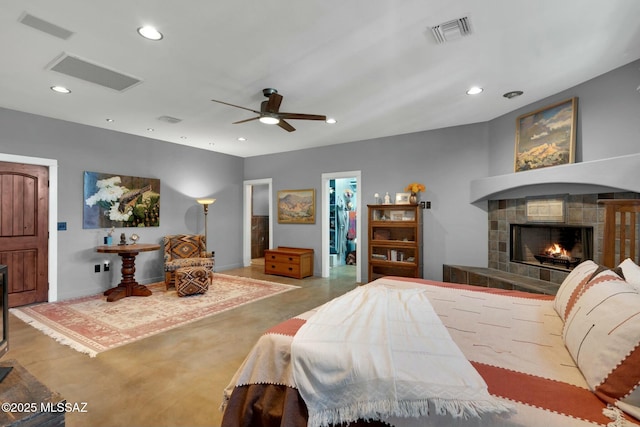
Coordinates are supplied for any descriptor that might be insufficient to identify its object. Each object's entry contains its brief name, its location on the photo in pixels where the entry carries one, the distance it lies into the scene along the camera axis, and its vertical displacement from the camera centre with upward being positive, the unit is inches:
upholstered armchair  192.4 -29.8
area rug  117.7 -50.3
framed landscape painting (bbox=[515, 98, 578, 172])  128.7 +37.5
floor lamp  231.1 +5.9
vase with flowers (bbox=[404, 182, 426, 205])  190.7 +15.9
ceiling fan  124.4 +45.0
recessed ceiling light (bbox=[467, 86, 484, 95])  129.6 +56.1
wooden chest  229.1 -39.2
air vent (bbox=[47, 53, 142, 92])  106.4 +54.9
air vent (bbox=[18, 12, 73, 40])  83.0 +55.2
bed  38.7 -24.7
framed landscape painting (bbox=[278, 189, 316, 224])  244.1 +6.4
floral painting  184.5 +8.0
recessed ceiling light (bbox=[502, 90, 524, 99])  133.7 +56.4
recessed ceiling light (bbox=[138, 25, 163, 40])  87.8 +55.5
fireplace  131.0 -14.6
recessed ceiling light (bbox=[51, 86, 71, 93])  128.2 +55.0
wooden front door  154.6 -9.5
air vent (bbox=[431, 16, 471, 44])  85.2 +55.8
